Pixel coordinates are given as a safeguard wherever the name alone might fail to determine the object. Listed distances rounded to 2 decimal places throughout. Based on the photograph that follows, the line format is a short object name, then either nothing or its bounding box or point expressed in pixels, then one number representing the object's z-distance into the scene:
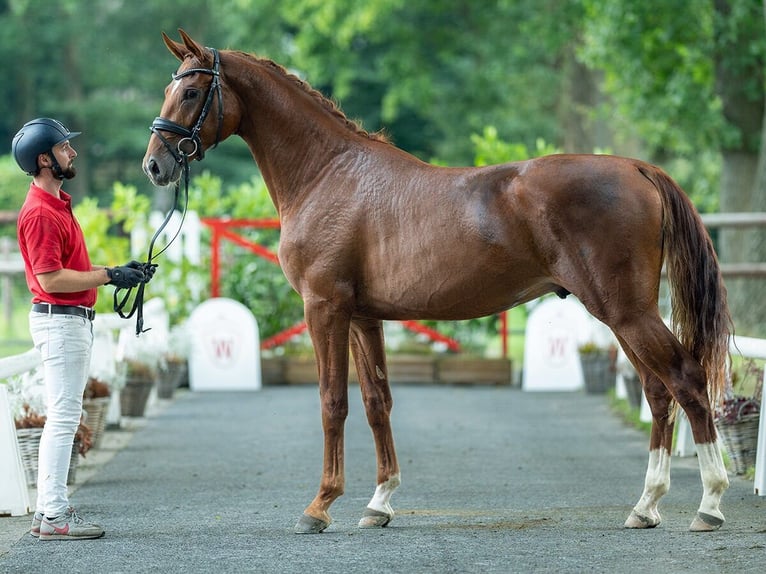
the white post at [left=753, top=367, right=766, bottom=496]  13.57
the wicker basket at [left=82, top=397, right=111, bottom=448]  17.88
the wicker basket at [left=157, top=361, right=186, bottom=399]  26.03
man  11.95
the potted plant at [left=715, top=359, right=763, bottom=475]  15.13
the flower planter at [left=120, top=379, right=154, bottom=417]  22.06
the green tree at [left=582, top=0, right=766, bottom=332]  34.37
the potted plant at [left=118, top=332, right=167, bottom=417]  22.06
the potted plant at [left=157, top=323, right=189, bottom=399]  26.09
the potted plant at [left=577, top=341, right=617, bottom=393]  26.20
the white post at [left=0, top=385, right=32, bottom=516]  13.25
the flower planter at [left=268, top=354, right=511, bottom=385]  28.53
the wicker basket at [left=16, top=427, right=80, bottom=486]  14.82
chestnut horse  11.76
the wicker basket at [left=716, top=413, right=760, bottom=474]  15.14
